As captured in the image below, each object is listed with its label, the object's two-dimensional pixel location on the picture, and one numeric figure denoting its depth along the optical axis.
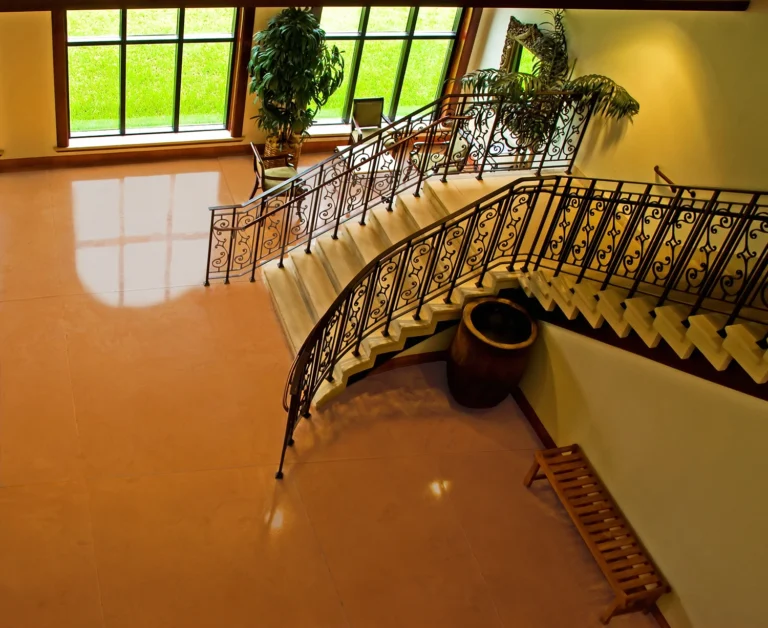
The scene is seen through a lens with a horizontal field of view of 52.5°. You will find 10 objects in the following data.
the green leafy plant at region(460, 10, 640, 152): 7.64
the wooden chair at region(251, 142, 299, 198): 8.71
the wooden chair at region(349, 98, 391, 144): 9.67
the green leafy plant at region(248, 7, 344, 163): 8.52
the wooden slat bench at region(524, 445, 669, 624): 5.44
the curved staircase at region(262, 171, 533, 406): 6.52
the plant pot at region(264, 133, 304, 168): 9.46
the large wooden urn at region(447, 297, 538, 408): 6.23
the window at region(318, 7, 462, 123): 9.70
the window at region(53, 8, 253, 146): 8.64
